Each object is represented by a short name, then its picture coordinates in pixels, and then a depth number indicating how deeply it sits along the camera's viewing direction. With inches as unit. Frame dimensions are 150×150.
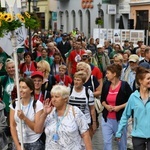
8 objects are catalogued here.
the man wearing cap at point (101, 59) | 828.2
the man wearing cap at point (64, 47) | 1125.4
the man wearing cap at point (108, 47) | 1062.4
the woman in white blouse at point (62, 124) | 302.4
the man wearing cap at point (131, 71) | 556.2
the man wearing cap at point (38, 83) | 388.9
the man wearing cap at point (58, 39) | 1360.3
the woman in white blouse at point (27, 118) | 319.5
